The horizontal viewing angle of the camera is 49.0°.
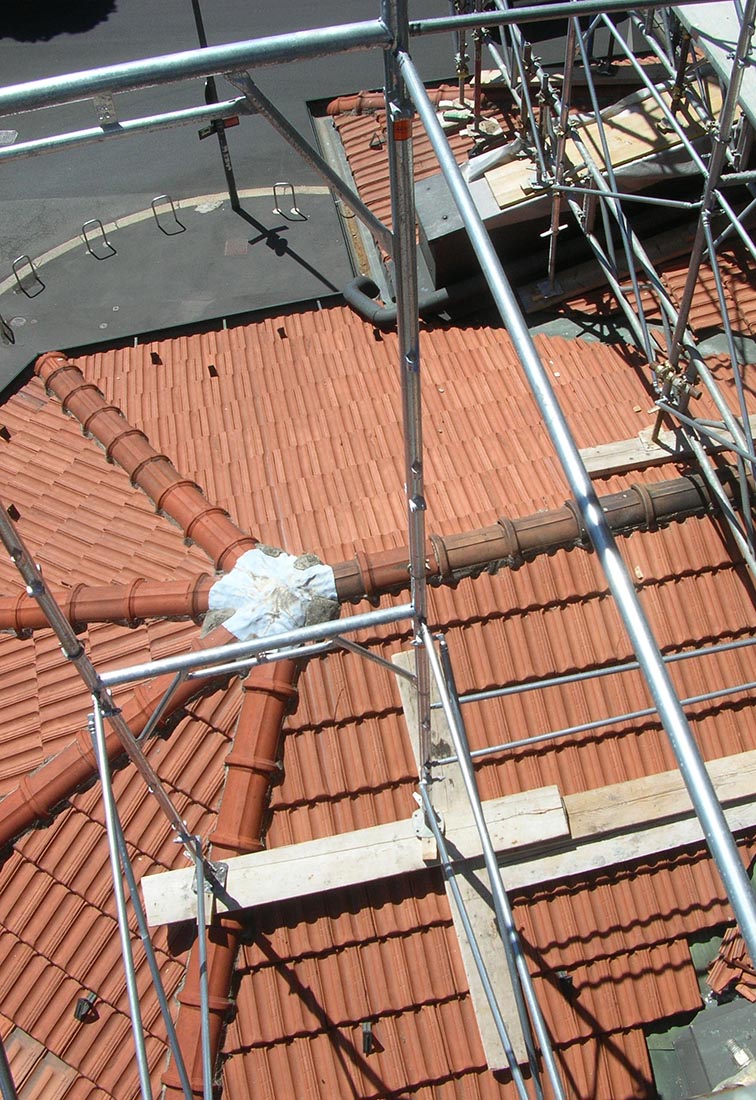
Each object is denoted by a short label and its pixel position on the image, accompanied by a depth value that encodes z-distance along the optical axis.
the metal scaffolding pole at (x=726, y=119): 6.87
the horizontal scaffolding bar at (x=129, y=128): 3.75
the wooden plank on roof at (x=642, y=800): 7.17
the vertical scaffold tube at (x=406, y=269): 3.58
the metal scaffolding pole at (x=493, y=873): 5.32
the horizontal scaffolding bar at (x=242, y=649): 5.35
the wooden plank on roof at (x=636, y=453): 9.07
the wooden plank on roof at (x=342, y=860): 6.92
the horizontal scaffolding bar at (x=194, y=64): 3.45
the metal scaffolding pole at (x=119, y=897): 4.92
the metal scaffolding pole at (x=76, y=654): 4.41
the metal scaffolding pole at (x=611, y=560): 2.78
